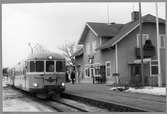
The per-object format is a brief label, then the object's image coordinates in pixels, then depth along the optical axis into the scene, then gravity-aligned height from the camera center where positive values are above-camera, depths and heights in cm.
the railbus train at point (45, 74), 1577 +8
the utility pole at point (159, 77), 1819 -10
